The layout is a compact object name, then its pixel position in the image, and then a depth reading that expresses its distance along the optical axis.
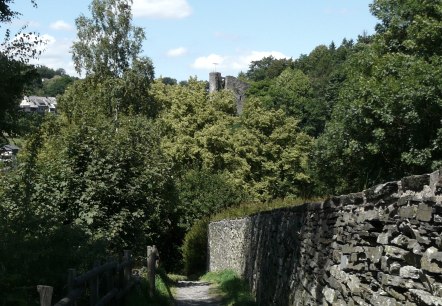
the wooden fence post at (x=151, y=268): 14.00
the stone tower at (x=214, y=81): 88.19
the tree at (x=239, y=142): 47.66
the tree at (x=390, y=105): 21.36
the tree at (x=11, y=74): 10.27
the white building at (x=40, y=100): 136.66
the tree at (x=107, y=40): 36.97
